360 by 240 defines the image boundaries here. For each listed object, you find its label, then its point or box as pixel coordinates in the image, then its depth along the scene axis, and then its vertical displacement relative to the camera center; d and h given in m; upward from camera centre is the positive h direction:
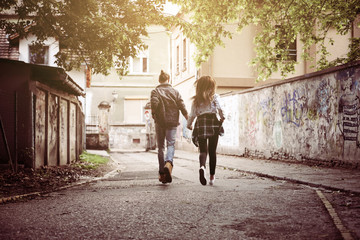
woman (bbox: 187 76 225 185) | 6.79 +0.17
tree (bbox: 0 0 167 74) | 8.75 +2.27
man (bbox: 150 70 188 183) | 7.12 +0.20
